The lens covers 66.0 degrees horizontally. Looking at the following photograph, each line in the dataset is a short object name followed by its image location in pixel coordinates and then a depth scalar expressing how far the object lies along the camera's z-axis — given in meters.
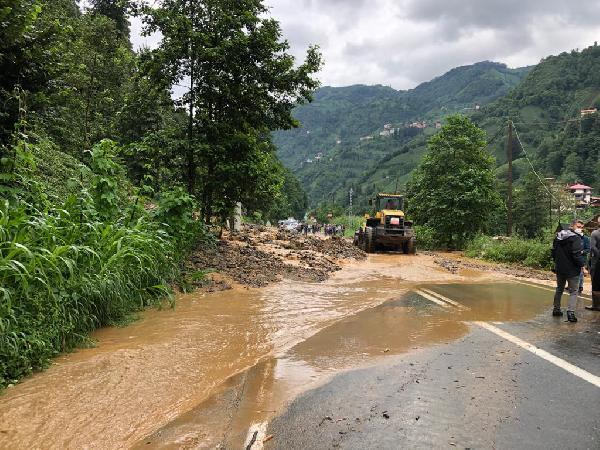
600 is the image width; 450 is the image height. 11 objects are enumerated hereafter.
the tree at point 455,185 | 26.98
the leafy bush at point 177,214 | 9.52
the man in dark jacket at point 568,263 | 7.51
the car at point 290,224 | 59.72
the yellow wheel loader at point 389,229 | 22.39
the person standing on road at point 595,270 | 8.48
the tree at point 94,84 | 17.89
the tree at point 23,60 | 6.22
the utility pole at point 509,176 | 27.03
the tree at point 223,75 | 12.56
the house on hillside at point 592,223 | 32.64
